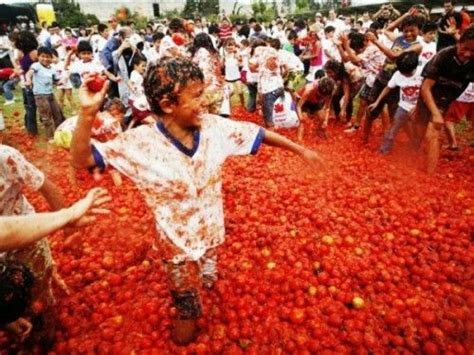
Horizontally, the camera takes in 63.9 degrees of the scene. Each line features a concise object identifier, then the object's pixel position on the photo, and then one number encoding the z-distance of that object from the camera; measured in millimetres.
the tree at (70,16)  36531
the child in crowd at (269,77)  7344
